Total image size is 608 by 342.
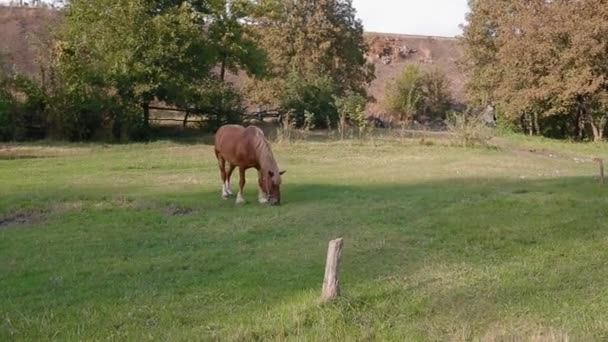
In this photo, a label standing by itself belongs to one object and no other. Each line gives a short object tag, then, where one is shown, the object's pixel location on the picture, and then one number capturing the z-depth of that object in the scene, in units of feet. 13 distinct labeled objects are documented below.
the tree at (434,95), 198.36
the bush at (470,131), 95.71
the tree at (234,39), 115.85
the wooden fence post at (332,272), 21.11
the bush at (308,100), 142.31
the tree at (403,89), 190.19
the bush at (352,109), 106.46
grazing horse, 45.11
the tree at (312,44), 153.28
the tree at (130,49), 100.01
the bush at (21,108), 97.04
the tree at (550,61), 102.73
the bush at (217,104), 108.88
